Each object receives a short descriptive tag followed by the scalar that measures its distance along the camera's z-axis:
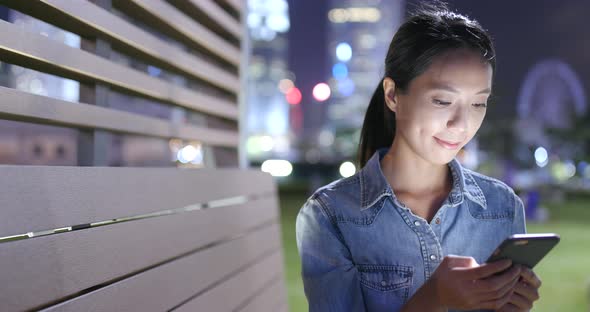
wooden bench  1.14
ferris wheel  43.09
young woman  1.61
